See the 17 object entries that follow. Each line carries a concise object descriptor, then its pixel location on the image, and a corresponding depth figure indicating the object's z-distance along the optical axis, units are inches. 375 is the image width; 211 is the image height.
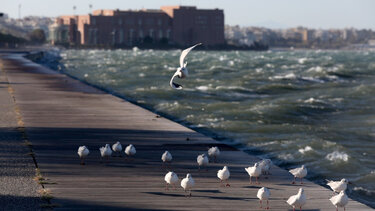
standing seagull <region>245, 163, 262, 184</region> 556.4
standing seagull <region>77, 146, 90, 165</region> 625.6
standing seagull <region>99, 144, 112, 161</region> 638.6
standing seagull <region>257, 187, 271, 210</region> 485.1
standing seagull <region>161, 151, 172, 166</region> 616.1
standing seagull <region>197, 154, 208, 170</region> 611.3
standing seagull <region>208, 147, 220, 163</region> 662.5
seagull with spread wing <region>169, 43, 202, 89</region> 556.7
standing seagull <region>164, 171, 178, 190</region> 529.0
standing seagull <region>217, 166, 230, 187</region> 547.7
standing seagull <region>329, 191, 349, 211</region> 472.4
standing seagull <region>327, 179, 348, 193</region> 524.1
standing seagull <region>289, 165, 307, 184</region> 574.6
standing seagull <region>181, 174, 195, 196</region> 511.5
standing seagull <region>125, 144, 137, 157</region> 652.7
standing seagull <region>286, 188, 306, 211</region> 467.9
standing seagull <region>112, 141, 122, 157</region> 665.0
